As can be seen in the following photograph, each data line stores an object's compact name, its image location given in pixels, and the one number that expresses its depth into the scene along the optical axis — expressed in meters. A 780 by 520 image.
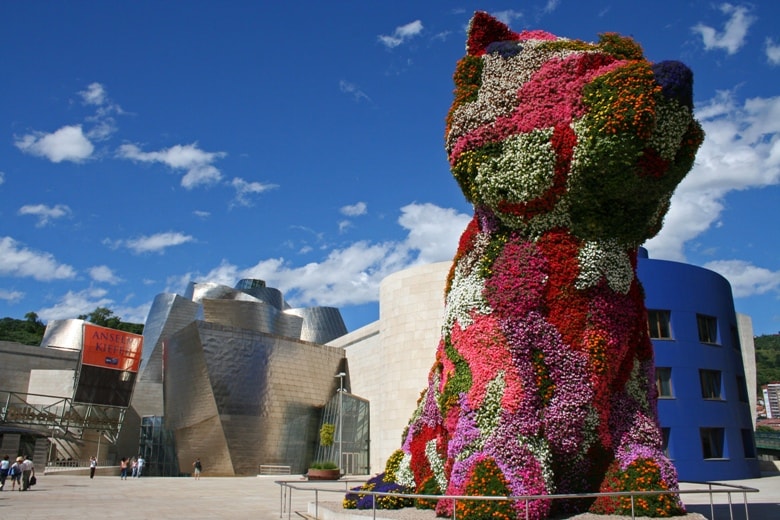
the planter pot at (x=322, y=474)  30.30
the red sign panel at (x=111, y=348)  42.69
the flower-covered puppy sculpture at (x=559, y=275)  8.95
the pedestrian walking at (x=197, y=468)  34.88
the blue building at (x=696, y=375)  28.53
